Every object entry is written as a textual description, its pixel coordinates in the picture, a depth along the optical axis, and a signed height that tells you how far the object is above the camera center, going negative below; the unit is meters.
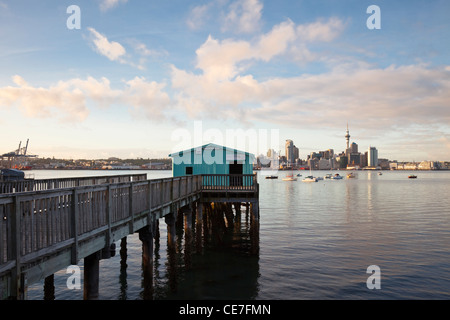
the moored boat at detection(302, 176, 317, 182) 138.38 -6.06
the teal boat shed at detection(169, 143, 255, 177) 27.94 +0.35
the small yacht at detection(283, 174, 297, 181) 155.34 -6.61
